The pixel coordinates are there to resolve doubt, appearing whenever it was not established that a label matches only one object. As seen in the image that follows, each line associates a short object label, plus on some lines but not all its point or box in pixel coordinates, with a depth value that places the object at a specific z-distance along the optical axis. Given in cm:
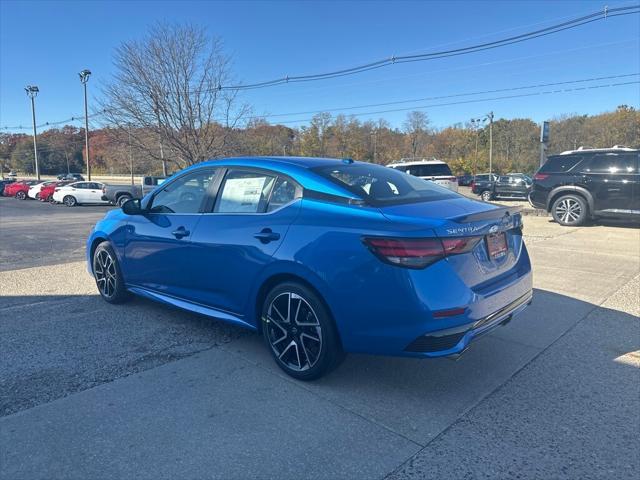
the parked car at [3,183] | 4009
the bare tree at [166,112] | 2097
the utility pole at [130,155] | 2159
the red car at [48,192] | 3234
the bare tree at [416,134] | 8225
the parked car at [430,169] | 1906
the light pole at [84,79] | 3652
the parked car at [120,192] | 2648
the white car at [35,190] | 3366
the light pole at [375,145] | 7738
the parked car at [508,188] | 2702
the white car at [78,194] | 2838
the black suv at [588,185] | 1042
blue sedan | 278
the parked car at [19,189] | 3594
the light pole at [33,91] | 4781
